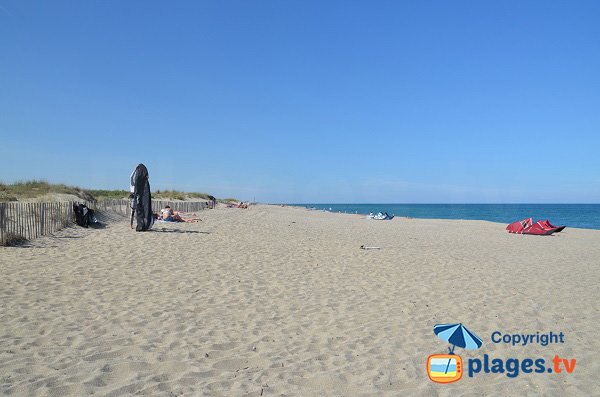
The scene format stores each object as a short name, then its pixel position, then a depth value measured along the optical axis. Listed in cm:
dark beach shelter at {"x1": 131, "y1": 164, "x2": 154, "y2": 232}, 1378
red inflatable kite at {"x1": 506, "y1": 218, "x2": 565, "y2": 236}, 1997
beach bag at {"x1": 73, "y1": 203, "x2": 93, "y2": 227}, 1415
